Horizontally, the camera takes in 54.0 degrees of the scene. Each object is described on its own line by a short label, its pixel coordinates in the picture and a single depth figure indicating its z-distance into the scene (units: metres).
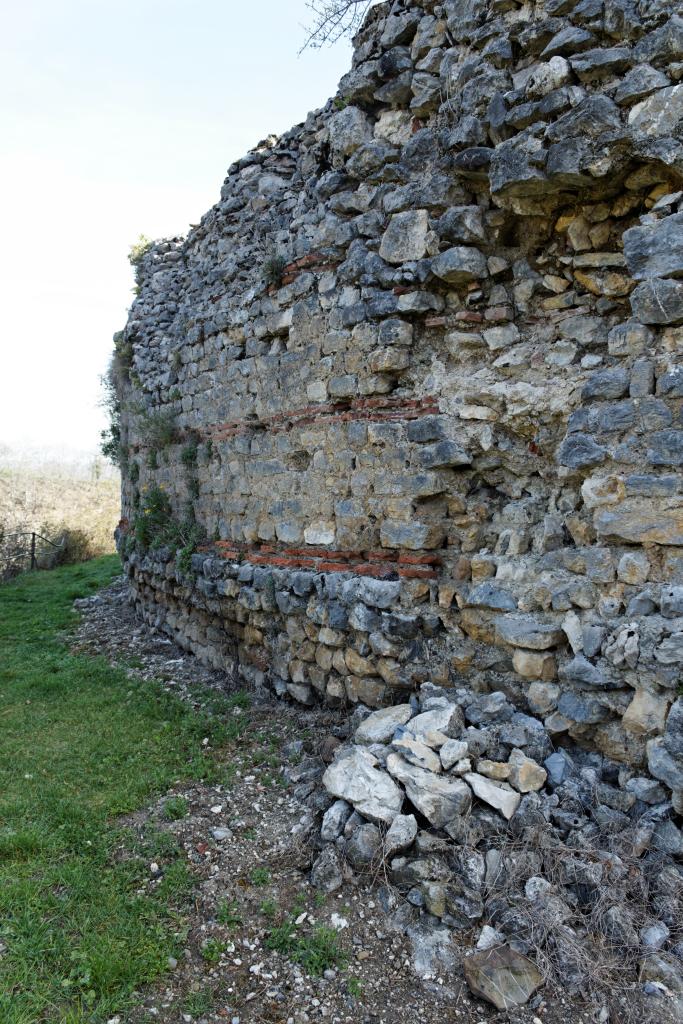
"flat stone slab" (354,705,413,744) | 3.66
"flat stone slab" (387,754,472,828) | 3.06
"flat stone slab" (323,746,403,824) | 3.17
